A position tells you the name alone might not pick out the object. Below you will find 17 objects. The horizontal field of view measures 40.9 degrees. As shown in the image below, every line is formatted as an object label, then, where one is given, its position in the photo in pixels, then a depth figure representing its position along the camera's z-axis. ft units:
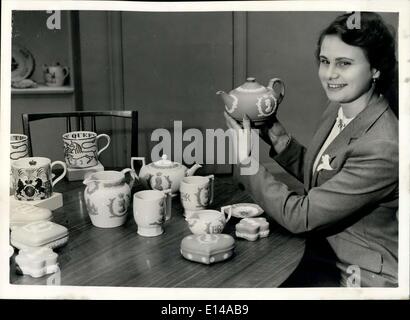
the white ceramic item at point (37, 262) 2.92
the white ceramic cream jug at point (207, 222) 3.18
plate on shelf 6.35
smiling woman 3.29
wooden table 2.90
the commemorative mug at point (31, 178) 3.44
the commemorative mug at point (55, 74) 6.30
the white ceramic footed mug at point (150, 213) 3.19
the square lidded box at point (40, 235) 3.04
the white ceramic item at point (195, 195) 3.48
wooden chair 4.53
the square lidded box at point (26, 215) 3.29
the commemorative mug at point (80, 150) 4.04
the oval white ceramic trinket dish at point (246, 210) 3.52
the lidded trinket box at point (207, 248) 2.94
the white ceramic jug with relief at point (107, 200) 3.28
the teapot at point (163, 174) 3.65
